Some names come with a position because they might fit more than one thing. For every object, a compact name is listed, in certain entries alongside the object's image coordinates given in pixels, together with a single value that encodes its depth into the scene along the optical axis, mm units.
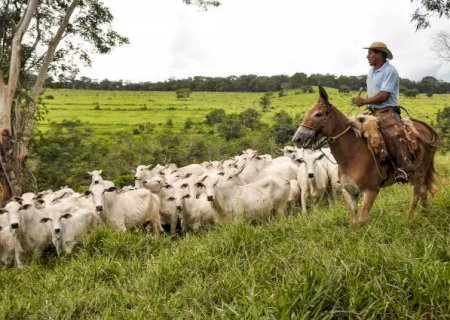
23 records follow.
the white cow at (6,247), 9516
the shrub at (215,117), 55562
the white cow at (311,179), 11773
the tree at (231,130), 44009
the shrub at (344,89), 65250
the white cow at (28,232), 9430
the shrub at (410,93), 66750
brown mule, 6465
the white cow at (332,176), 12391
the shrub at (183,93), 85000
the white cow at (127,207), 10711
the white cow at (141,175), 13906
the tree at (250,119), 47800
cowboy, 6645
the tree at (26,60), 11773
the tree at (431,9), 8914
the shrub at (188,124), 54819
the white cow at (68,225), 9391
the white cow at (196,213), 11375
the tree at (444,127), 31795
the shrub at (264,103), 68812
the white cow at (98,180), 11406
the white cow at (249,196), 10758
